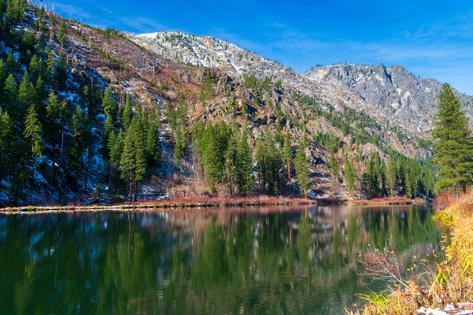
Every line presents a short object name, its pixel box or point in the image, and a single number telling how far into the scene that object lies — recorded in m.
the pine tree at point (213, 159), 95.00
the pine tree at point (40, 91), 89.35
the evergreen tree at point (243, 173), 98.38
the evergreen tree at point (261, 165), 108.62
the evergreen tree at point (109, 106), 116.12
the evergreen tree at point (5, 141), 64.88
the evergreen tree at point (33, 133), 73.94
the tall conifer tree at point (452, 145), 48.06
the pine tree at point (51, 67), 111.12
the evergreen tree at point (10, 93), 77.31
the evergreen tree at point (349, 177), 123.31
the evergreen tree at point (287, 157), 121.11
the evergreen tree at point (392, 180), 135.38
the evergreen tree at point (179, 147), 107.38
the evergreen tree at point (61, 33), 148.19
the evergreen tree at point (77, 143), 82.38
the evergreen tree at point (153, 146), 99.44
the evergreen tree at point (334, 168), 136.00
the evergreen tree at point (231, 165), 98.75
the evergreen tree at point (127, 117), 108.21
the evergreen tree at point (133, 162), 85.25
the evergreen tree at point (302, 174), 112.56
